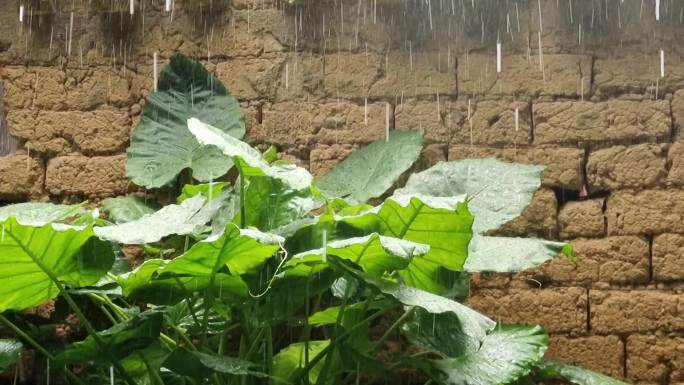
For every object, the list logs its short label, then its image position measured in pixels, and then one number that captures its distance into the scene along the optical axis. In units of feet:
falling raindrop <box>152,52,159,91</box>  9.62
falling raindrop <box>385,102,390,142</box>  9.29
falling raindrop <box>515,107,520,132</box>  9.16
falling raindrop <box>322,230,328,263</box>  5.79
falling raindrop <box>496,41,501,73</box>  9.29
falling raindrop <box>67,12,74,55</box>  9.78
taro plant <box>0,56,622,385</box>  6.00
